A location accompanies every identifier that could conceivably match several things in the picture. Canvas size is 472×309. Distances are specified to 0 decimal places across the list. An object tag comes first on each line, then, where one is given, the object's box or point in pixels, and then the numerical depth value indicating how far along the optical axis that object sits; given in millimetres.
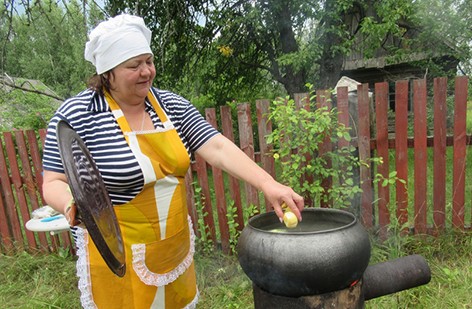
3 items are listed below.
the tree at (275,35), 6691
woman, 1507
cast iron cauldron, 1188
